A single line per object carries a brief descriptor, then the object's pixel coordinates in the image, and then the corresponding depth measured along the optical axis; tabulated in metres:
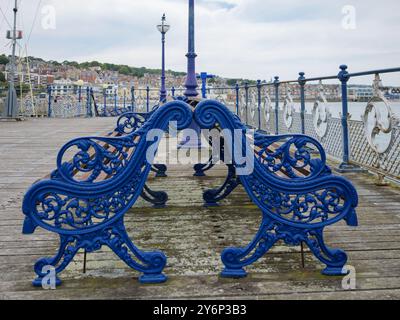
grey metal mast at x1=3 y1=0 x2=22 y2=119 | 20.14
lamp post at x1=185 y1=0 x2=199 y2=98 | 8.23
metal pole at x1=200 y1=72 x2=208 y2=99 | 16.68
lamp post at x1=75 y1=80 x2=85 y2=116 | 27.71
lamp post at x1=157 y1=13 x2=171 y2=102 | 19.34
